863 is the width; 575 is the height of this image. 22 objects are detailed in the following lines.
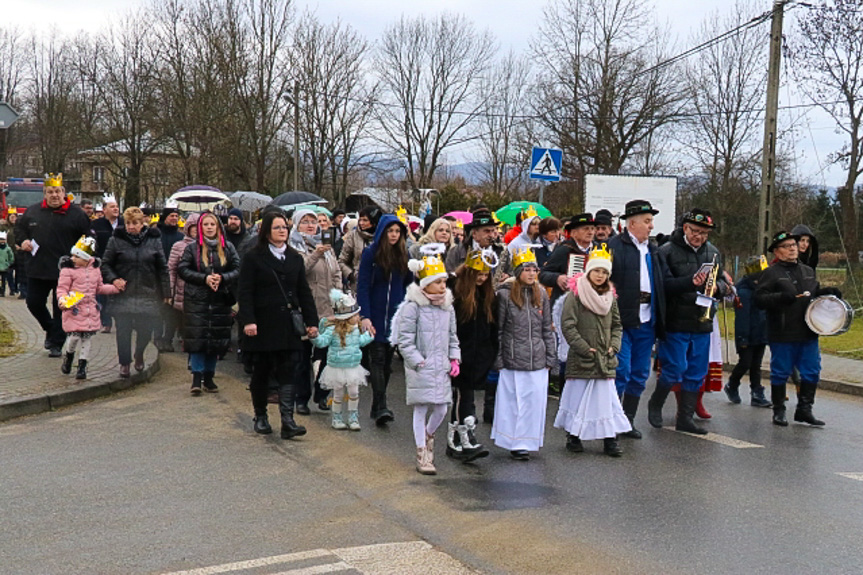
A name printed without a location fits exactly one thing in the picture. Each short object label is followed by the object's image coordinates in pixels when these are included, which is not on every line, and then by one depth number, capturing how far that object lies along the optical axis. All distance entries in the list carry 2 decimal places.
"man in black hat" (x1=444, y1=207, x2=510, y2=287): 9.52
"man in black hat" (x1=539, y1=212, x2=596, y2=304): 9.27
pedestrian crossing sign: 15.63
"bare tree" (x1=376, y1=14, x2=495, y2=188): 52.06
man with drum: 9.59
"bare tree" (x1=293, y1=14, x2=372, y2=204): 41.78
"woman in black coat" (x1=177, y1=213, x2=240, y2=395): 10.01
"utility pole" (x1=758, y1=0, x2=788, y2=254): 18.88
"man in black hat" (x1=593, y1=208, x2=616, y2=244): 10.79
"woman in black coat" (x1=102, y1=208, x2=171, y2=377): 10.54
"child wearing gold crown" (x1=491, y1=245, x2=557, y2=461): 7.77
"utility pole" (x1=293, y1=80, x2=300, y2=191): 38.66
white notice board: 25.02
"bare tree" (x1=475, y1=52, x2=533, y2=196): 52.78
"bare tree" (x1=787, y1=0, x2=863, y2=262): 26.25
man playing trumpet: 8.95
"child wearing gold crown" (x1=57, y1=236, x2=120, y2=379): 10.53
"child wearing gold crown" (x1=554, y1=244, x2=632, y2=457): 8.02
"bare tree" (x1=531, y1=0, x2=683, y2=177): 40.16
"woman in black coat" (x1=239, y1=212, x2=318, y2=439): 8.21
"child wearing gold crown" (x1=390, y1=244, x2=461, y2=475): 7.30
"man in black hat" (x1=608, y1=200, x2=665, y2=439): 8.78
